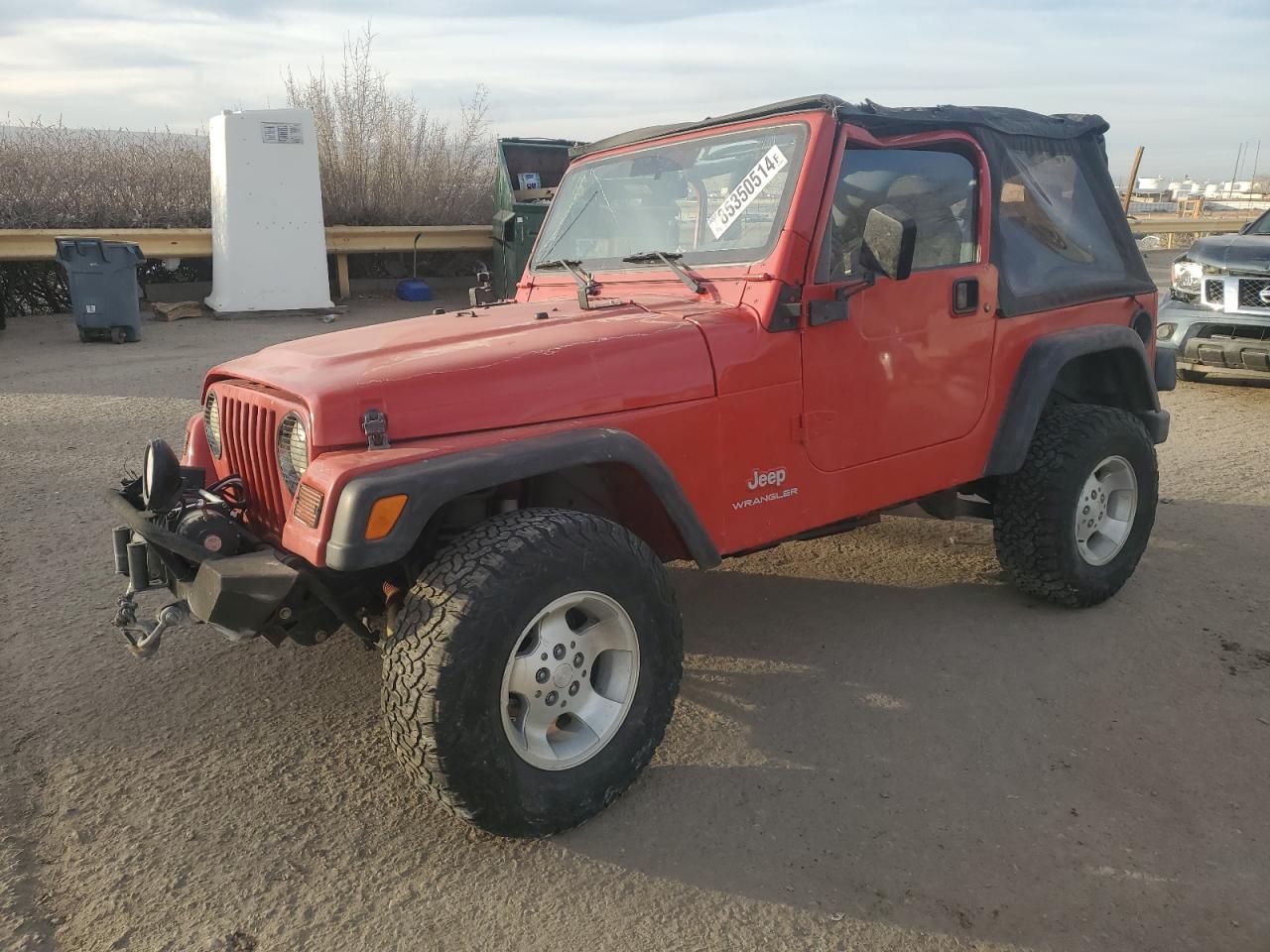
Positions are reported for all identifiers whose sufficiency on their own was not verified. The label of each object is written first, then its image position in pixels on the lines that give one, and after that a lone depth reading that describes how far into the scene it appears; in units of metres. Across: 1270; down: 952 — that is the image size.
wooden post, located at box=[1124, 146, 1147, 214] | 19.41
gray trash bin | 10.23
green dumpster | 11.80
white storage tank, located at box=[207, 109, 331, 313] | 11.57
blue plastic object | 13.93
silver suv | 8.28
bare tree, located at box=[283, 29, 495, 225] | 14.66
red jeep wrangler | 2.53
